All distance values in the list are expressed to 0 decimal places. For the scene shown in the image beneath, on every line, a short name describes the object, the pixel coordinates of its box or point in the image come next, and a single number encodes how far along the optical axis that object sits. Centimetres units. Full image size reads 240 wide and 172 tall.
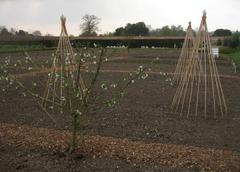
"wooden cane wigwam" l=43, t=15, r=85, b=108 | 933
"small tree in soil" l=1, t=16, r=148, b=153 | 576
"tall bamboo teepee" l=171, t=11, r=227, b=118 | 943
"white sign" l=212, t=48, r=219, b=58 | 2858
